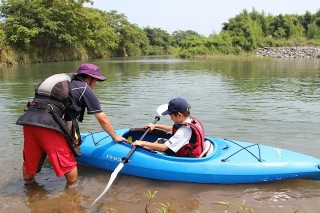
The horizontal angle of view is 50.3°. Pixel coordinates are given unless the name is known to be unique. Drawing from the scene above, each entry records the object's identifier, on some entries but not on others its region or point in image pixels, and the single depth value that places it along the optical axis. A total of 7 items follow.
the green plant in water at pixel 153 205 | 3.60
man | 3.60
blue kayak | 4.04
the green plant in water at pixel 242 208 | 3.46
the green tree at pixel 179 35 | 84.15
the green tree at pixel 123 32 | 51.59
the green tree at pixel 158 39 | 73.44
